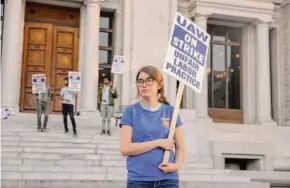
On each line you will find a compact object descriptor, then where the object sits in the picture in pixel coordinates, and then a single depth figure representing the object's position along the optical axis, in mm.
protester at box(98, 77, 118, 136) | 14219
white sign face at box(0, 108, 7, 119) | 14194
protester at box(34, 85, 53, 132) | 13765
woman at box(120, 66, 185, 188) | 3566
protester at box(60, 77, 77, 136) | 13766
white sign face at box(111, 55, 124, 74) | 15203
